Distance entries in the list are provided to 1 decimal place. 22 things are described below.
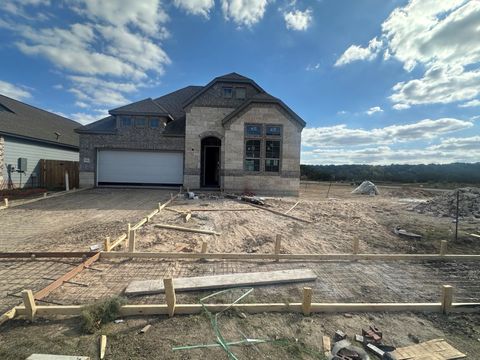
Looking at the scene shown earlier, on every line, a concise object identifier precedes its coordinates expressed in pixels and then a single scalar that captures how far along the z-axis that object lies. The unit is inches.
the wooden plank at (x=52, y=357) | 111.1
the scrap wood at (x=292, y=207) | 468.8
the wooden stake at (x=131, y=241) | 231.4
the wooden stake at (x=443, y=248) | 245.9
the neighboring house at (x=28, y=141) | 633.6
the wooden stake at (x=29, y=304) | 137.0
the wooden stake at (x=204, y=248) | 233.3
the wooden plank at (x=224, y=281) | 174.6
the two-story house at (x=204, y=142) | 681.0
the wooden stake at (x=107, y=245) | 233.6
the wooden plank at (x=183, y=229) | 318.0
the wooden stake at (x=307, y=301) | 149.8
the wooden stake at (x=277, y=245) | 237.7
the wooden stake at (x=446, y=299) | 159.2
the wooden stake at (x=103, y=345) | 116.8
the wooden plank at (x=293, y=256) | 227.1
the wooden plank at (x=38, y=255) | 216.5
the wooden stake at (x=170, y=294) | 141.9
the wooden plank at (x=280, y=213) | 399.7
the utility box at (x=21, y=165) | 660.1
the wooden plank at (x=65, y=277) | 160.6
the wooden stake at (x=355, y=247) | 245.1
